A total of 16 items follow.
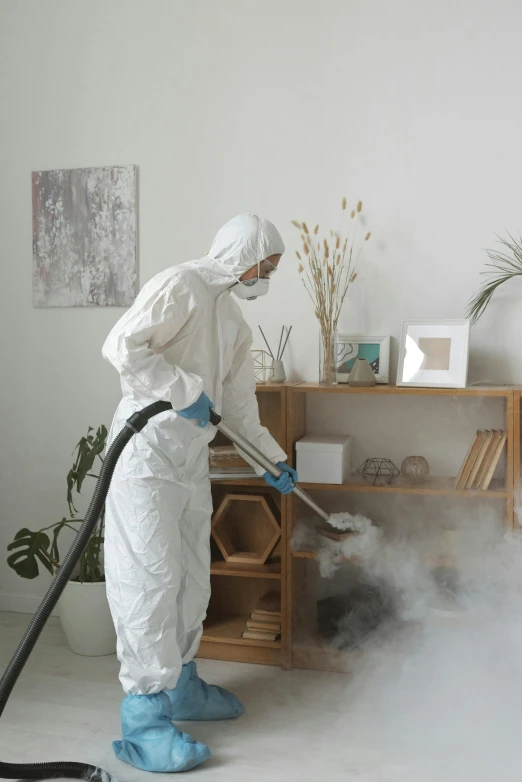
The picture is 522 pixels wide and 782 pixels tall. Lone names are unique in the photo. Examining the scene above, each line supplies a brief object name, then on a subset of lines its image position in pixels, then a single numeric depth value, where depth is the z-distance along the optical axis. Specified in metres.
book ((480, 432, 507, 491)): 2.40
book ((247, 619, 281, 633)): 2.63
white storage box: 2.55
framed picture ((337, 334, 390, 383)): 2.68
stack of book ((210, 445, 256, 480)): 2.63
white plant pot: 2.72
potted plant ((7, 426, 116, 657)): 2.72
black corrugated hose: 1.81
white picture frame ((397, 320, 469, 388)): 2.48
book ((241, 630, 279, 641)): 2.62
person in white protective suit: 1.97
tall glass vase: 2.64
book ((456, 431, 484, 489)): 2.44
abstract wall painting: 3.01
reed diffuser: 2.72
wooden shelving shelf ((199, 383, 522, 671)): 2.39
